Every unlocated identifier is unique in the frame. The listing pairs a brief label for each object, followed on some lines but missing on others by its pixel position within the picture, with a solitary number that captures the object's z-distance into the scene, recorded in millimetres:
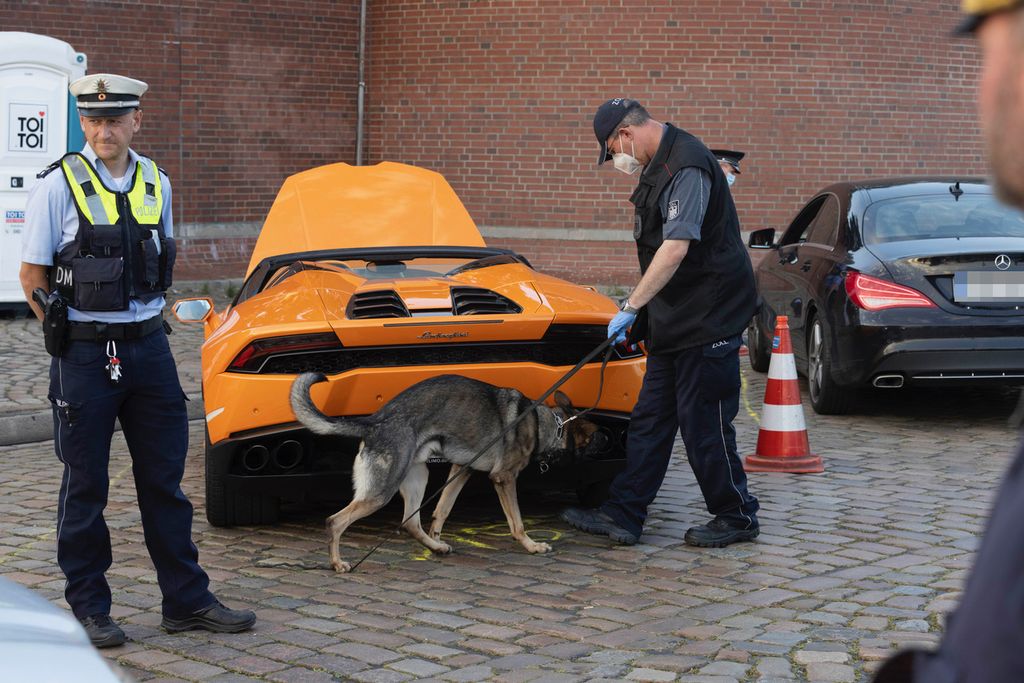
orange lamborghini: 5723
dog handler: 5852
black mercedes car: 8484
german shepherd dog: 5543
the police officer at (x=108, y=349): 4734
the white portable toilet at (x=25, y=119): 13305
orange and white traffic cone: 7695
